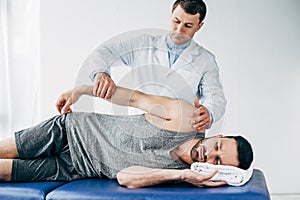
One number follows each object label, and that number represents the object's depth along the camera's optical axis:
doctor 2.74
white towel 2.20
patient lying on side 2.37
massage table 2.05
